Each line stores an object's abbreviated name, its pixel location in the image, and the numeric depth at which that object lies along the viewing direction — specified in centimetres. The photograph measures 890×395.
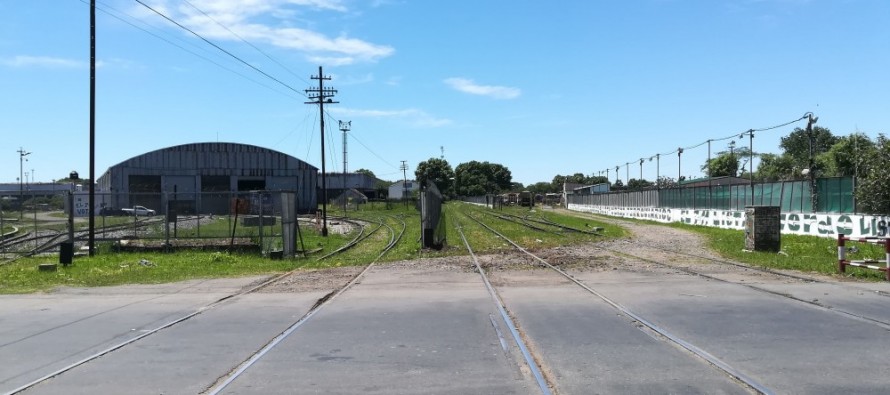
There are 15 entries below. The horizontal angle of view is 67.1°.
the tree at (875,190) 2591
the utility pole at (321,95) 4583
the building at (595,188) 12810
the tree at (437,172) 19662
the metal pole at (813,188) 2861
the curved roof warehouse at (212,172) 8356
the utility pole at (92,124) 2355
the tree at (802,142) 13362
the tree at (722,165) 13482
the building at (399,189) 18152
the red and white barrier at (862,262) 1439
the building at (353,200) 9419
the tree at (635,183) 14885
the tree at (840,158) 7575
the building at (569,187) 14085
